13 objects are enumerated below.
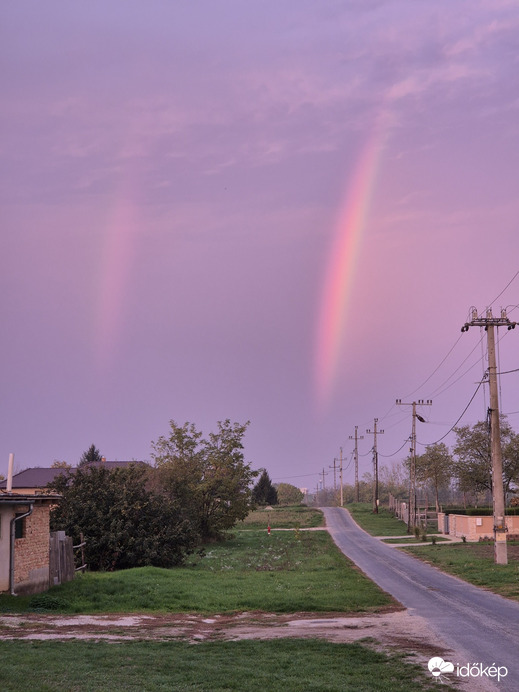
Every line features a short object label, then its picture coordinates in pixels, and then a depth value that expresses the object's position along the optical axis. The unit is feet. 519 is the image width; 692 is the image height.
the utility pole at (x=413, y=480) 217.77
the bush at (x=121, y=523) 107.14
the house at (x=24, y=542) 71.61
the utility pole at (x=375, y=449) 337.52
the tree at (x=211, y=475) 179.22
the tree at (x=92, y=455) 352.49
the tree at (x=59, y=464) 324.09
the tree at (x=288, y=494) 528.22
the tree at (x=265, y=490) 445.37
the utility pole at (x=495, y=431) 111.65
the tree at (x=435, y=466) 285.43
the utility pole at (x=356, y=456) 422.41
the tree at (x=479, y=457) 247.50
